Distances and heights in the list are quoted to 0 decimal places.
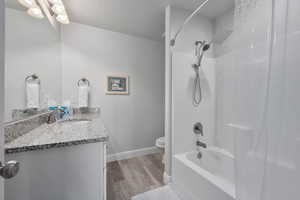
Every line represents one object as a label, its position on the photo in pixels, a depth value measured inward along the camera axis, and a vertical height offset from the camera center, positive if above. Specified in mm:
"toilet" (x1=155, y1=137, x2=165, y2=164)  2078 -795
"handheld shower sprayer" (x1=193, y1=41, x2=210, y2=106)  1630 +427
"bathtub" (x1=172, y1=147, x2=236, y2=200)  990 -807
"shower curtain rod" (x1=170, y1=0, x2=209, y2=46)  1535 +788
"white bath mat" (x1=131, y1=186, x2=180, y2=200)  1395 -1177
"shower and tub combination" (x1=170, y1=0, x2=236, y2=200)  1507 -90
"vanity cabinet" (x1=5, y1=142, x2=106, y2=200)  698 -501
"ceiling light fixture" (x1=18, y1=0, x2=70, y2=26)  996 +1061
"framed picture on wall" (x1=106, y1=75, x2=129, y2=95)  2209 +250
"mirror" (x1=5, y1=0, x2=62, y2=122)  814 +289
